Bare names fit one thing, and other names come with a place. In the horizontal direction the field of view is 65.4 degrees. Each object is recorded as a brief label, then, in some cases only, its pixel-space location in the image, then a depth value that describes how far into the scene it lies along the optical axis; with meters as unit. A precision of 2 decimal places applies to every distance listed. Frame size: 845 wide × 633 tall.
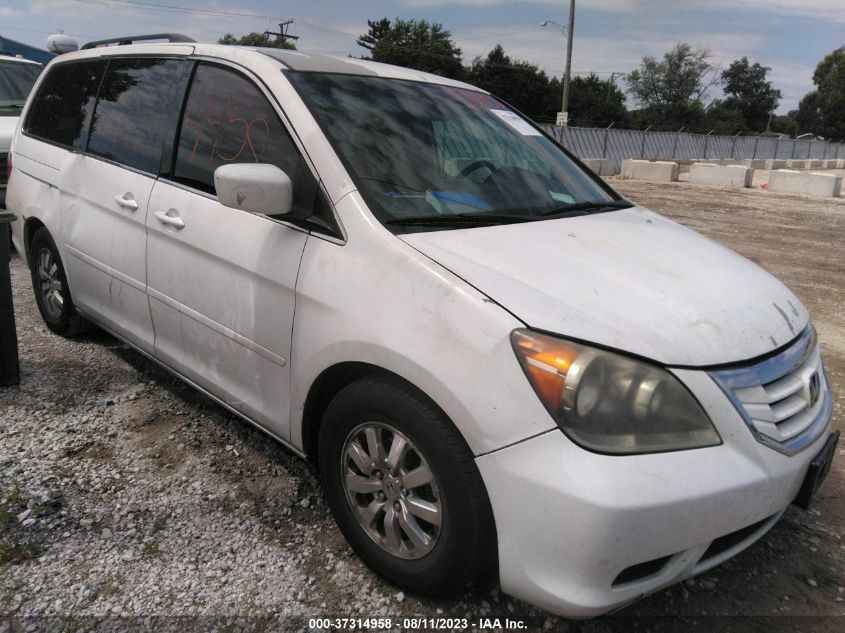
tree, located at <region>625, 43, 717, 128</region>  82.50
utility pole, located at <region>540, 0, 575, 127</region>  29.76
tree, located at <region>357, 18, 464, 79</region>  70.81
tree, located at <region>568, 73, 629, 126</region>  69.75
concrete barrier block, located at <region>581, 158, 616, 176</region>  23.11
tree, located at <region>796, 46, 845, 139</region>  83.12
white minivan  1.72
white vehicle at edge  6.78
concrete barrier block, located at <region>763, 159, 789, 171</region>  31.08
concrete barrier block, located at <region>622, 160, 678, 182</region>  21.84
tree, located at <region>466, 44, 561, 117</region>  66.81
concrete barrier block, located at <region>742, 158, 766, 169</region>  29.85
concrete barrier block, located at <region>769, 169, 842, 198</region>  18.34
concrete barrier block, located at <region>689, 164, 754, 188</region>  20.55
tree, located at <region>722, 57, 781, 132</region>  91.50
